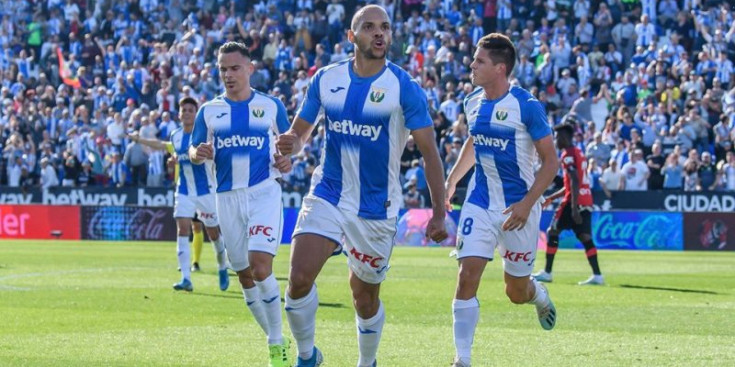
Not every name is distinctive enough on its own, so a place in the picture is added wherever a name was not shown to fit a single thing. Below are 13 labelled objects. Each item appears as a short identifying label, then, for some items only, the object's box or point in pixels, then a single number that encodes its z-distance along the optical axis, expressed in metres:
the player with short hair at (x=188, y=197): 18.92
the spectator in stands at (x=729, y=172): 32.44
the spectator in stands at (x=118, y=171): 39.22
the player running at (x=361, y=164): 9.61
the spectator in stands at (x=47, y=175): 39.69
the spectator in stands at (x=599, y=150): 33.72
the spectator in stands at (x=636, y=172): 32.97
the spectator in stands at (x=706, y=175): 32.97
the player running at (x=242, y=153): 12.44
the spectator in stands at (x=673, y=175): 32.97
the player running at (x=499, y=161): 11.02
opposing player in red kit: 20.28
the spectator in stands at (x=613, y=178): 33.00
